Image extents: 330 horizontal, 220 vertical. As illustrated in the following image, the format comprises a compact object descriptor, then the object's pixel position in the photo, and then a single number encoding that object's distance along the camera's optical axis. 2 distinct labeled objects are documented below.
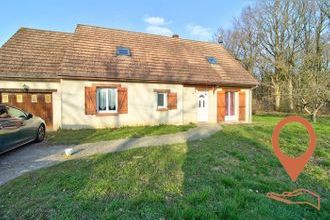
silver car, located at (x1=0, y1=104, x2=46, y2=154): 6.32
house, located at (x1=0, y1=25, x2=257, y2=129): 11.55
